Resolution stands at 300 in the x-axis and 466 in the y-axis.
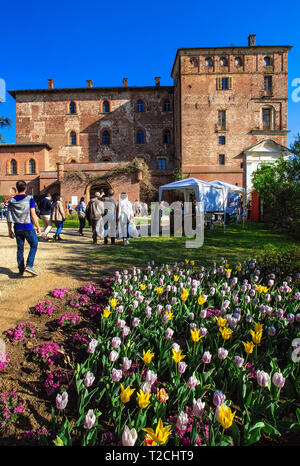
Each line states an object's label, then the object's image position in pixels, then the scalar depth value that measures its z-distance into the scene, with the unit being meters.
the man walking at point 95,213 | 9.51
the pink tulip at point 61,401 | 1.70
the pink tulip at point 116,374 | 1.90
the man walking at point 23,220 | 5.38
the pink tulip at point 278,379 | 1.79
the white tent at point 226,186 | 14.79
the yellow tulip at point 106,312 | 2.94
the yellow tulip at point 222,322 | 2.58
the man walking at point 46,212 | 10.25
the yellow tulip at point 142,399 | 1.65
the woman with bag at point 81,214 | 12.34
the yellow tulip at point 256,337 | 2.26
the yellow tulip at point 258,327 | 2.40
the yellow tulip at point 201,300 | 3.22
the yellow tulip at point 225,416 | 1.47
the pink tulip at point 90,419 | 1.55
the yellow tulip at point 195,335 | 2.32
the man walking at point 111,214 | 9.55
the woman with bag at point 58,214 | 10.34
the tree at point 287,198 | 6.58
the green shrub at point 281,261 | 4.79
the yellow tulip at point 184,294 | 3.31
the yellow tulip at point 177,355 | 2.09
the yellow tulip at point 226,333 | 2.42
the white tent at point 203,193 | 12.74
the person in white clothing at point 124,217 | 9.44
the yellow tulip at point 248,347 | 2.20
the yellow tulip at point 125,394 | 1.71
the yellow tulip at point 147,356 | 2.11
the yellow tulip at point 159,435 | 1.45
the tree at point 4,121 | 20.48
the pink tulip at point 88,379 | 1.88
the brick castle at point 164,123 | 32.06
